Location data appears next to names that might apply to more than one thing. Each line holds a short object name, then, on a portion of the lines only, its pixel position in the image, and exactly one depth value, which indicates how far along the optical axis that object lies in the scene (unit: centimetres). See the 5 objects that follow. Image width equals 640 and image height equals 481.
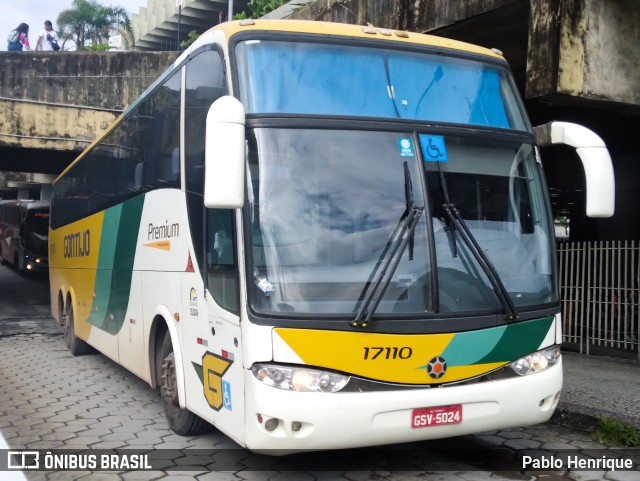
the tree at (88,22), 3962
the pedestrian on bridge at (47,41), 2347
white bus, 439
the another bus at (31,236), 2597
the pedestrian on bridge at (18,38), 2153
